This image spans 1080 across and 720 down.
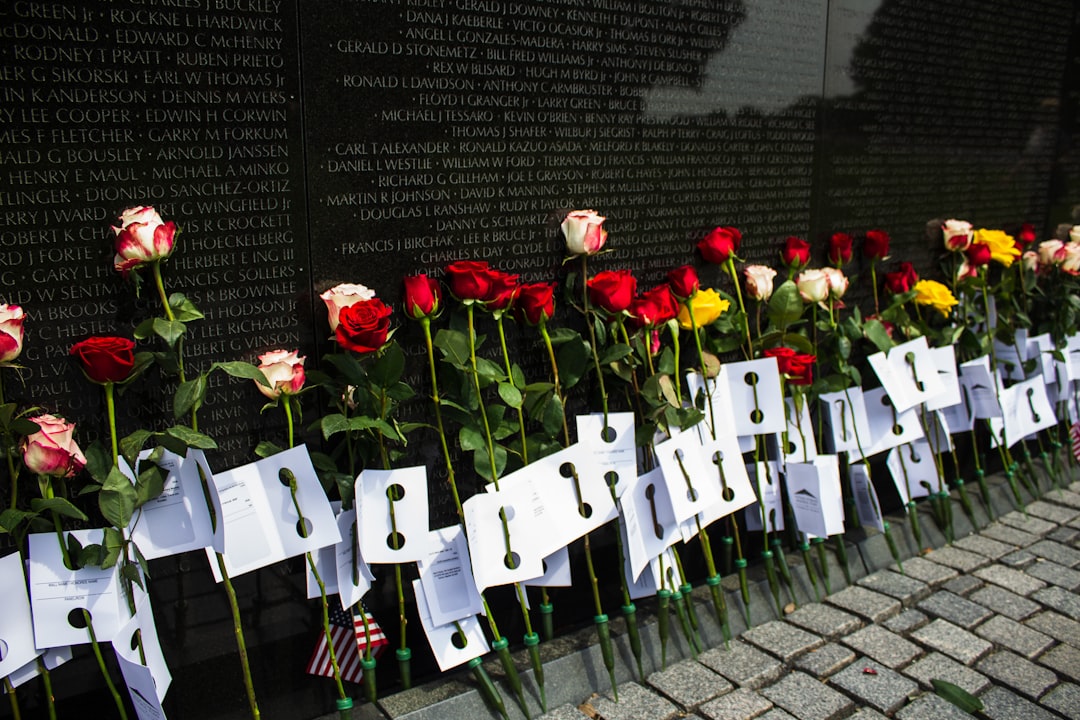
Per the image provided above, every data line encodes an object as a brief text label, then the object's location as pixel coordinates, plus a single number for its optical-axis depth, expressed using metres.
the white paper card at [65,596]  2.04
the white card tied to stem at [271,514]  2.24
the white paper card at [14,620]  2.00
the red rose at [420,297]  2.38
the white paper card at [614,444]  2.75
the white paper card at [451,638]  2.46
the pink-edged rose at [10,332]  1.90
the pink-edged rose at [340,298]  2.27
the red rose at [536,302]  2.56
